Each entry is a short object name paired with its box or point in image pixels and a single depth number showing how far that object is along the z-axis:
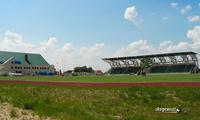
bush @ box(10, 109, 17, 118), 14.89
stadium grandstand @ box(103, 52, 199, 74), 112.88
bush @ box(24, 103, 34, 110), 17.49
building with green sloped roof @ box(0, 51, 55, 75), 142.38
